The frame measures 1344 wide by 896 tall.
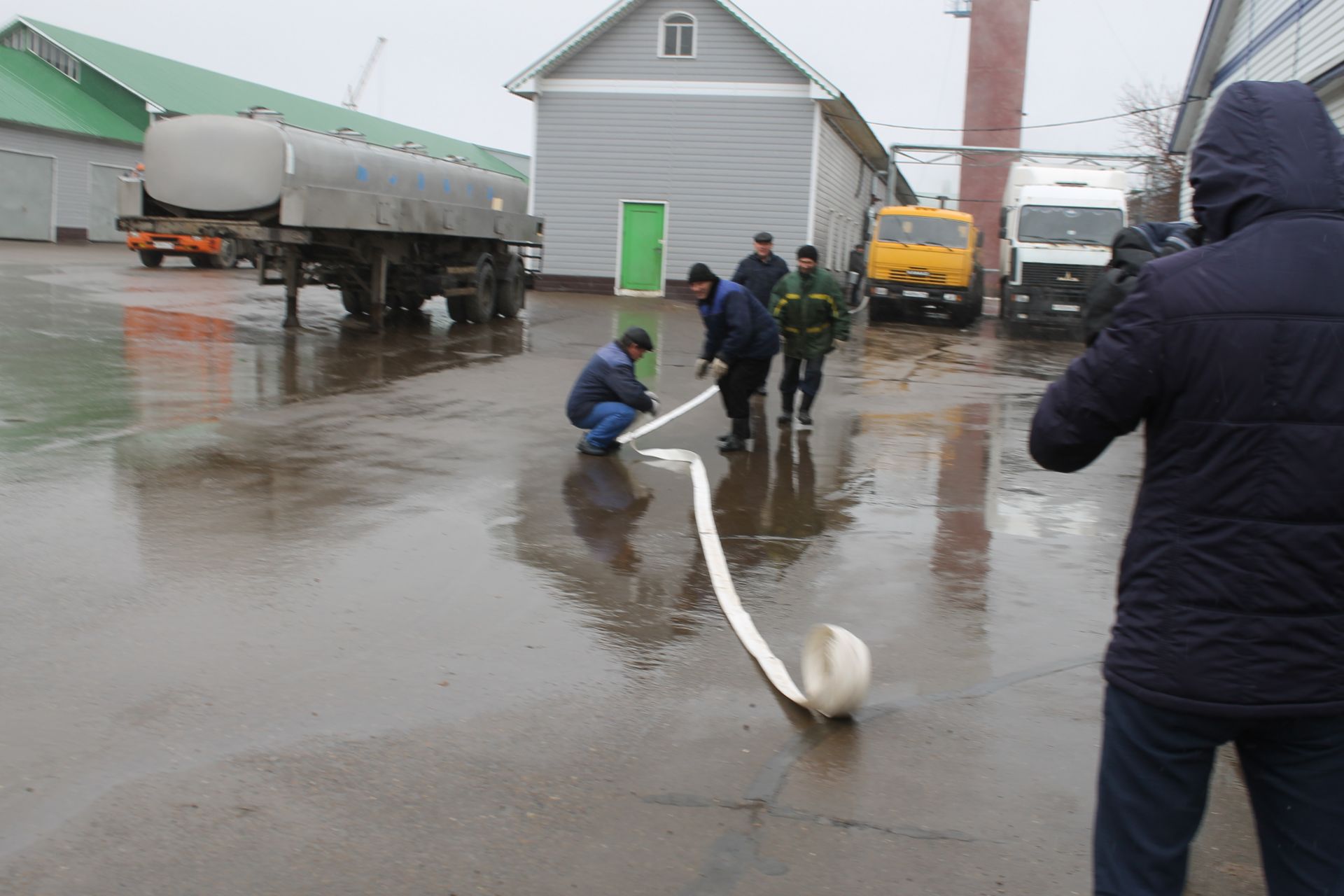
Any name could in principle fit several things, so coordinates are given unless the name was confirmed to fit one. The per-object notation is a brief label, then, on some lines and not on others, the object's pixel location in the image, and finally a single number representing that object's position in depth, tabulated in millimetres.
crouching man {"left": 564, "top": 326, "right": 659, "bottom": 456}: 10062
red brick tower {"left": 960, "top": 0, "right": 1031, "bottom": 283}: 56281
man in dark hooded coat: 2477
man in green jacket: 11734
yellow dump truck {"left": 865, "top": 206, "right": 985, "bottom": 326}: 27062
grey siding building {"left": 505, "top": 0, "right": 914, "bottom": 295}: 30500
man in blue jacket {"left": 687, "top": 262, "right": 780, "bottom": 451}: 10695
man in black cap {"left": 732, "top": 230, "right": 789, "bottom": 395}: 15242
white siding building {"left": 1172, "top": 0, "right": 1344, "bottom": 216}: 16688
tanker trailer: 15961
